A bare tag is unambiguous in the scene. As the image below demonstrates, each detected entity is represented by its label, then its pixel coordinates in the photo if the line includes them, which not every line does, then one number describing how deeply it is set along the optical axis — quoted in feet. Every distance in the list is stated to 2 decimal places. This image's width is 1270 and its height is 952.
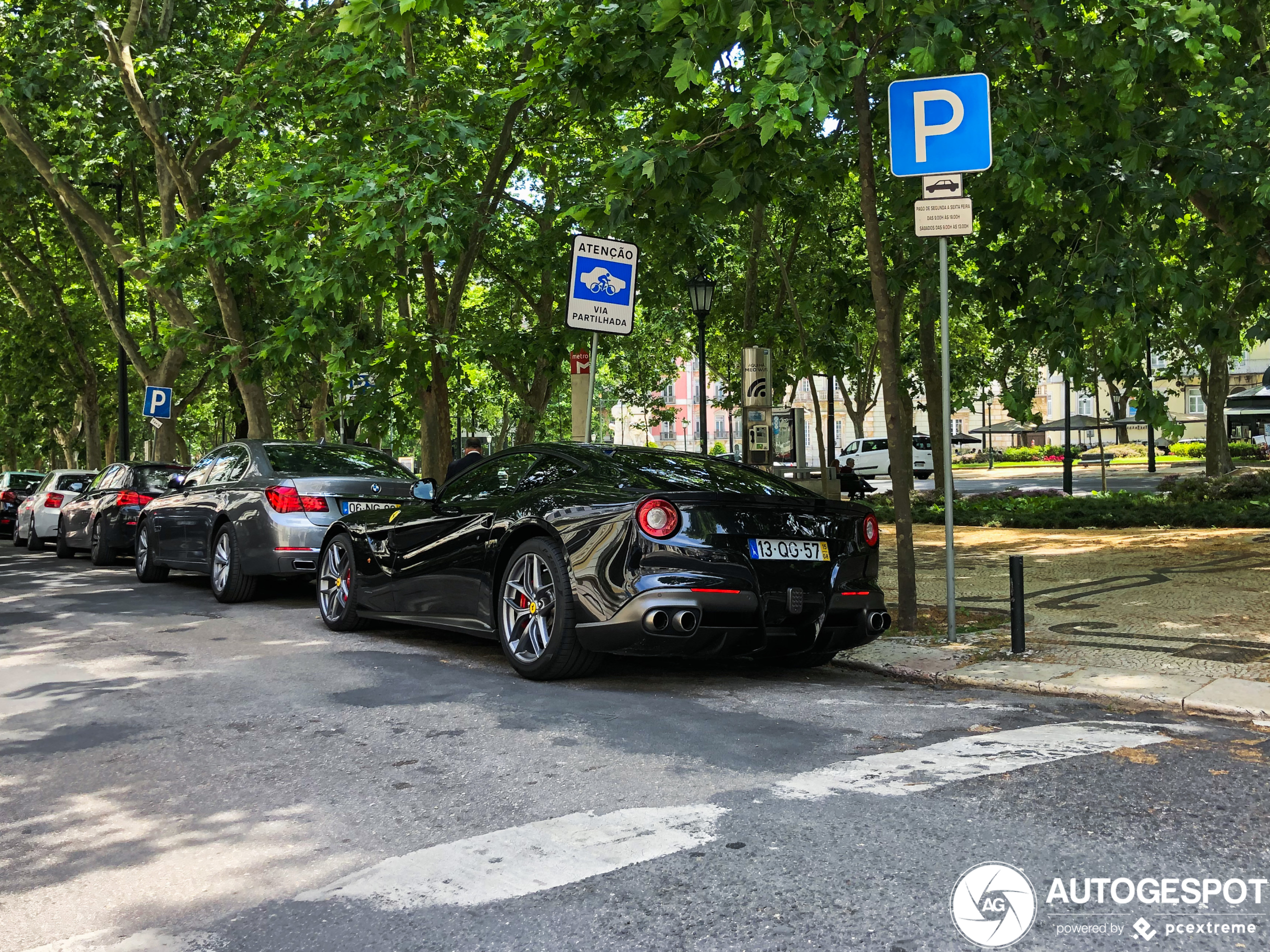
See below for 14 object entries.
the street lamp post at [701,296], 71.10
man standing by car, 44.57
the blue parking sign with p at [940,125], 26.94
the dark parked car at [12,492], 93.50
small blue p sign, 85.46
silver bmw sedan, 35.91
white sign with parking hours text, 26.76
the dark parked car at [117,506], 55.93
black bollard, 25.98
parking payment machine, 77.30
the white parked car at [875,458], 171.53
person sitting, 93.30
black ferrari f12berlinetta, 21.42
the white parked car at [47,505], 71.97
